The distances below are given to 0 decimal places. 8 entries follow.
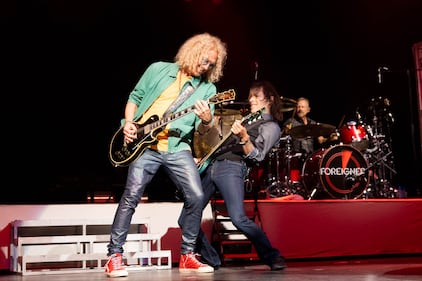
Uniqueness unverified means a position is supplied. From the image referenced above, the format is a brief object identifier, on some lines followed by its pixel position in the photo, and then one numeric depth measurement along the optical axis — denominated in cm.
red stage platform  675
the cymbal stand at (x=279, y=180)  845
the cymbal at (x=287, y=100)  841
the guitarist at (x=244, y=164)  531
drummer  908
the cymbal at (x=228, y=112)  746
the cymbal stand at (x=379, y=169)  887
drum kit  821
